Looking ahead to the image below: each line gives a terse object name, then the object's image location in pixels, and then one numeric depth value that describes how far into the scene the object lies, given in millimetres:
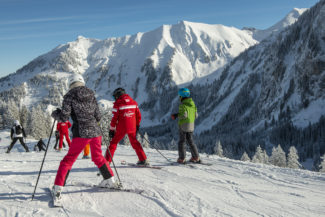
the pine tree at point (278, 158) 38844
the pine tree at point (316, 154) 72562
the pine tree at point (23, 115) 75731
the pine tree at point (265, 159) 41562
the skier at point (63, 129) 14242
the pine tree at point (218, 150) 51775
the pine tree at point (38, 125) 56450
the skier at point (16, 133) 15461
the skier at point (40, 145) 20491
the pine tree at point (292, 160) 36522
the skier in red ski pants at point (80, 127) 5066
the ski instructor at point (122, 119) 7090
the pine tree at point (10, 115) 75488
